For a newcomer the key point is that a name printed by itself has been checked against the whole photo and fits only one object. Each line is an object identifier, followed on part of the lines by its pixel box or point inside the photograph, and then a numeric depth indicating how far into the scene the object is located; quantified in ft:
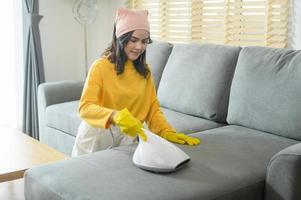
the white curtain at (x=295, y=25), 9.30
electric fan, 14.32
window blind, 9.74
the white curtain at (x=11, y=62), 13.68
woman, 6.68
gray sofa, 5.48
